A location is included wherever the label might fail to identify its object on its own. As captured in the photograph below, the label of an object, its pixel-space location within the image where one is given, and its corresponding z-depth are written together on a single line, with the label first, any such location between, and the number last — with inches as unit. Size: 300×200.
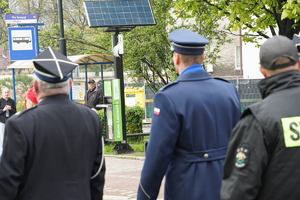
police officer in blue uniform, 138.3
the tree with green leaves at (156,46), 641.6
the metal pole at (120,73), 551.2
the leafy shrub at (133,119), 650.2
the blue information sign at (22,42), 710.5
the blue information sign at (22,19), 703.5
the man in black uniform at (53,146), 125.0
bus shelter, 784.3
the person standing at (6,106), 562.4
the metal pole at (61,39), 573.6
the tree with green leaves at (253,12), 427.2
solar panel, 546.3
